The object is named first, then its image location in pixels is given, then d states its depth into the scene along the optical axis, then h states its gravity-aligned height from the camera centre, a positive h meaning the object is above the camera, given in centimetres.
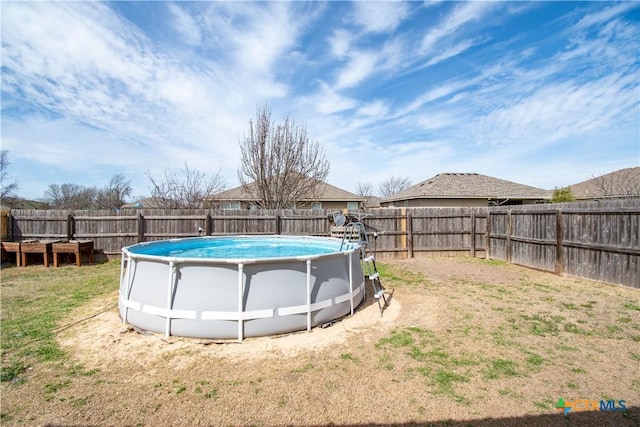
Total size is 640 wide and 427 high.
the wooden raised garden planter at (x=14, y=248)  943 -106
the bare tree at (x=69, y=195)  3534 +259
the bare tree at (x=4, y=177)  2280 +305
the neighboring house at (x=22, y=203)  2465 +116
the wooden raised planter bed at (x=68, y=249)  938 -110
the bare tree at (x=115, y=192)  3366 +271
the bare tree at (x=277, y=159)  1384 +267
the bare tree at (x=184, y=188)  1498 +138
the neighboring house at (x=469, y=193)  1833 +133
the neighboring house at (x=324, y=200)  1842 +101
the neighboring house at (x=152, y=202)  1543 +78
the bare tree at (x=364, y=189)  4950 +433
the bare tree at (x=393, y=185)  4978 +511
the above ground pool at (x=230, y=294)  393 -114
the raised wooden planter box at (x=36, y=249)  934 -109
